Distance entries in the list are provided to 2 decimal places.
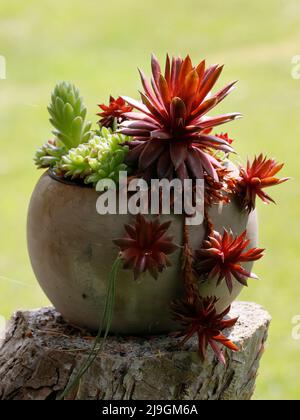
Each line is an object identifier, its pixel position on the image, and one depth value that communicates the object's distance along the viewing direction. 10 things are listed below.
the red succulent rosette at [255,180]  2.16
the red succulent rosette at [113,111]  2.30
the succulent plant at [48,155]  2.24
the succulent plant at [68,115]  2.23
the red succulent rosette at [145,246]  1.96
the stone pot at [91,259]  2.05
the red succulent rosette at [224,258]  2.05
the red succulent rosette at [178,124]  2.03
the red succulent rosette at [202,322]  2.07
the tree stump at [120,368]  2.11
